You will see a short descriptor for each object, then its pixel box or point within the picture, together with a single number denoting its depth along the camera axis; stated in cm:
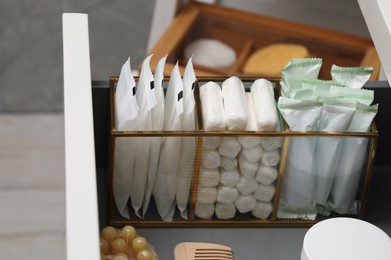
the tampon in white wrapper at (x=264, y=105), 111
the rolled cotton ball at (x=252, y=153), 112
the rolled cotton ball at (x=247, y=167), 113
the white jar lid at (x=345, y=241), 103
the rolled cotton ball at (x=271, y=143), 112
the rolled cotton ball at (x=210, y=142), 111
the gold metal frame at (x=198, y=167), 110
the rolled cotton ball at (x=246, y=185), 114
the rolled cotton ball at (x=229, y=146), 112
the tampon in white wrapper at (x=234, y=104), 111
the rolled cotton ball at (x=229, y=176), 114
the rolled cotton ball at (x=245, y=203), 115
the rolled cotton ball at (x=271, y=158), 113
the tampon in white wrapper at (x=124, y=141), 110
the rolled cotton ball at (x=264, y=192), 115
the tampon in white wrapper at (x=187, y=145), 111
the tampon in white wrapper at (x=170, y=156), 111
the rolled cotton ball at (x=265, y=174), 114
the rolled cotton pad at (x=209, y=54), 161
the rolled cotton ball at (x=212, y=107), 111
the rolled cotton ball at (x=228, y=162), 113
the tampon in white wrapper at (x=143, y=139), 110
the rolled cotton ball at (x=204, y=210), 116
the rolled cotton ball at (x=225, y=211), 116
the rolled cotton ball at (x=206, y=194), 114
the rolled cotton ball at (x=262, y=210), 116
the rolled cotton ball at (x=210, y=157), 112
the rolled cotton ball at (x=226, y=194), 115
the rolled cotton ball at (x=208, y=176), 113
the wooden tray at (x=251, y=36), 161
